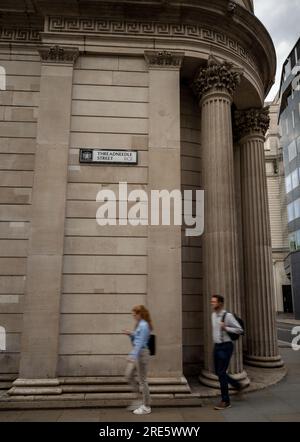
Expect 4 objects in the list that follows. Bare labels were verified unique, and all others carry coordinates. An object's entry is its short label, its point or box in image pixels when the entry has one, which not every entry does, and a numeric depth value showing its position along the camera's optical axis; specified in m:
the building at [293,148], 33.84
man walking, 7.03
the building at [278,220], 46.34
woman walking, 6.35
